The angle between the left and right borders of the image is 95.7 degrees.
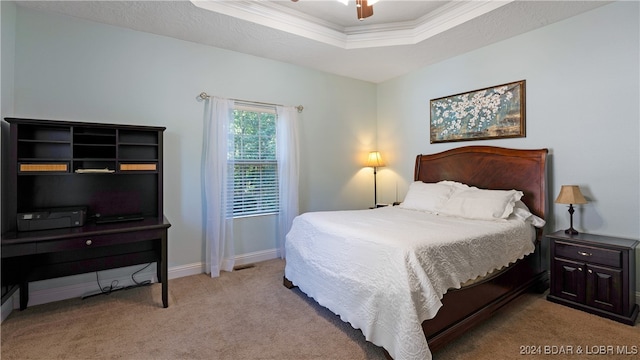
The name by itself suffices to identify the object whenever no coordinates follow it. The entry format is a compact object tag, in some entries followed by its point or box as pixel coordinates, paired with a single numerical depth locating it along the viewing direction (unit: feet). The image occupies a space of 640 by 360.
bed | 5.42
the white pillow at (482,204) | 8.79
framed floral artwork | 10.34
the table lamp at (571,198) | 8.15
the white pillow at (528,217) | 8.86
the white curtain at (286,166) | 12.28
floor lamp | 14.79
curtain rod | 10.62
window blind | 11.60
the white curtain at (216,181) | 10.65
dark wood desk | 6.77
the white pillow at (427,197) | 10.37
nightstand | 7.12
